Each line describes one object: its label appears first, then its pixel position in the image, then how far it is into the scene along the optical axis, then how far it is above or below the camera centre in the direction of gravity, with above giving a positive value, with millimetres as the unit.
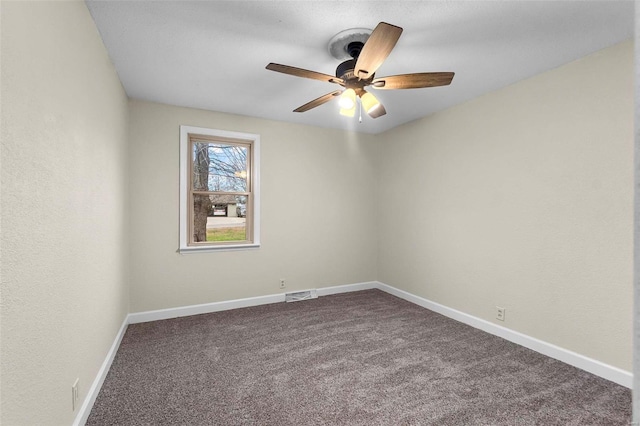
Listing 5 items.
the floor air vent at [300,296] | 4207 -1162
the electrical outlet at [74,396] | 1625 -993
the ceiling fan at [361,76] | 1846 +919
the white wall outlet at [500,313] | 3029 -994
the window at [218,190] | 3701 +291
